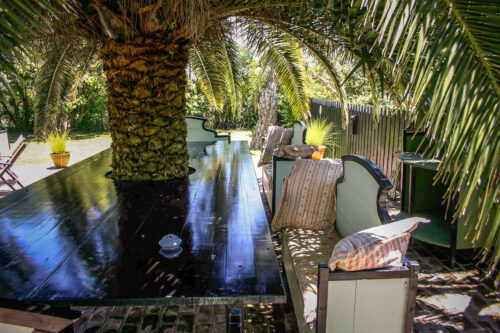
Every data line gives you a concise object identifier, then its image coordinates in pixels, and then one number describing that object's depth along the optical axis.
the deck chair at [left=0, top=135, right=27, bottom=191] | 5.97
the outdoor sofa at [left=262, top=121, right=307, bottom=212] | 4.79
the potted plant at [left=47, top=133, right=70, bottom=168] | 8.68
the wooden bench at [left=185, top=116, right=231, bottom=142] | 7.85
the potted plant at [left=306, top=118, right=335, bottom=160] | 8.02
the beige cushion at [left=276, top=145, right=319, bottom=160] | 4.83
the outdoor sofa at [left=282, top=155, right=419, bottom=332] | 1.91
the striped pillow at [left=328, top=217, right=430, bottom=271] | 1.88
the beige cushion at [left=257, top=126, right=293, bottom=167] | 6.44
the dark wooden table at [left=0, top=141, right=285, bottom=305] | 1.78
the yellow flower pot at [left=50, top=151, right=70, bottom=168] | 8.76
